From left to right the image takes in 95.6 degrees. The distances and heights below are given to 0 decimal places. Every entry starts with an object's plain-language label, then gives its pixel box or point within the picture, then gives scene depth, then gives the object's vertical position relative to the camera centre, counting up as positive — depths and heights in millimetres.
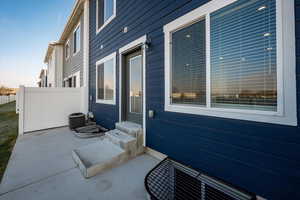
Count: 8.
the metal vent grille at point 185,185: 1687 -1171
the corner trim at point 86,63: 5945 +1673
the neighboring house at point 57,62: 10352 +2981
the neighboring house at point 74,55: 6758 +2687
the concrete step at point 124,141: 2709 -823
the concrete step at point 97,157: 2223 -1037
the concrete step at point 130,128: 3019 -627
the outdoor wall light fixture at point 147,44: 2906 +1228
